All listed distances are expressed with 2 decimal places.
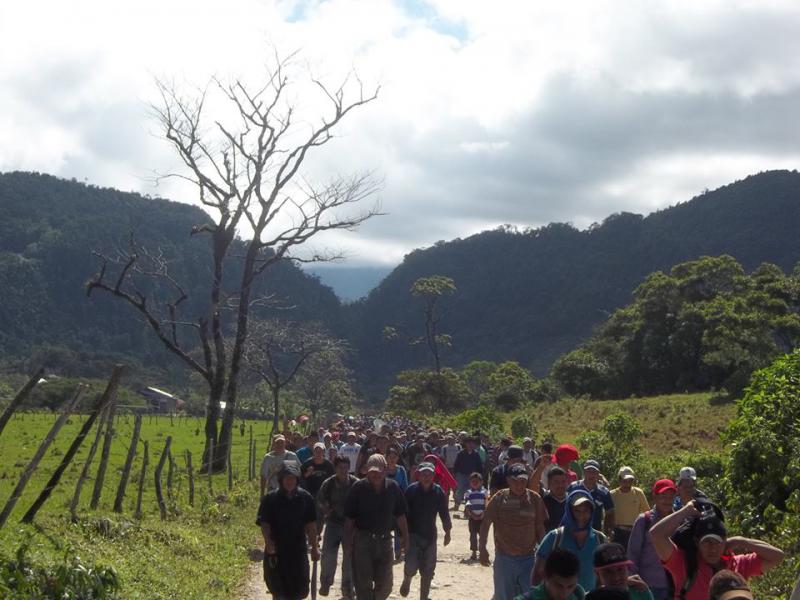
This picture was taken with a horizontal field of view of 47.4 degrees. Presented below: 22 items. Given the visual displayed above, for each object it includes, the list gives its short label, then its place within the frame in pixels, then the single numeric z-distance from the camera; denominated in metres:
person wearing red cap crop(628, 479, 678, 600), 6.98
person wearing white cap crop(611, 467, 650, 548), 9.04
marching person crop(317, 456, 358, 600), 10.16
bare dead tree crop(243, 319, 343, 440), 36.28
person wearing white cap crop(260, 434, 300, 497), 11.84
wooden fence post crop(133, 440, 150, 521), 12.46
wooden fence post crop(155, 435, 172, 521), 13.49
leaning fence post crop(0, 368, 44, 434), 8.51
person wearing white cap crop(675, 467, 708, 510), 7.85
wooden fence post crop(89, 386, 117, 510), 11.34
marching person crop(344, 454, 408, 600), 8.82
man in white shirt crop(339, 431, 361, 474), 14.97
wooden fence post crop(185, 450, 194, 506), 15.41
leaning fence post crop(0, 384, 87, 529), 8.43
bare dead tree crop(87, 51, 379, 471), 23.84
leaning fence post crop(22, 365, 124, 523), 9.57
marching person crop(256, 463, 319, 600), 8.12
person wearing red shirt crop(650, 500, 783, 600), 5.39
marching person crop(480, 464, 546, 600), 7.62
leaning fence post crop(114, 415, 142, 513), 12.37
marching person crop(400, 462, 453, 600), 9.86
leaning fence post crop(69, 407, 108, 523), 10.73
